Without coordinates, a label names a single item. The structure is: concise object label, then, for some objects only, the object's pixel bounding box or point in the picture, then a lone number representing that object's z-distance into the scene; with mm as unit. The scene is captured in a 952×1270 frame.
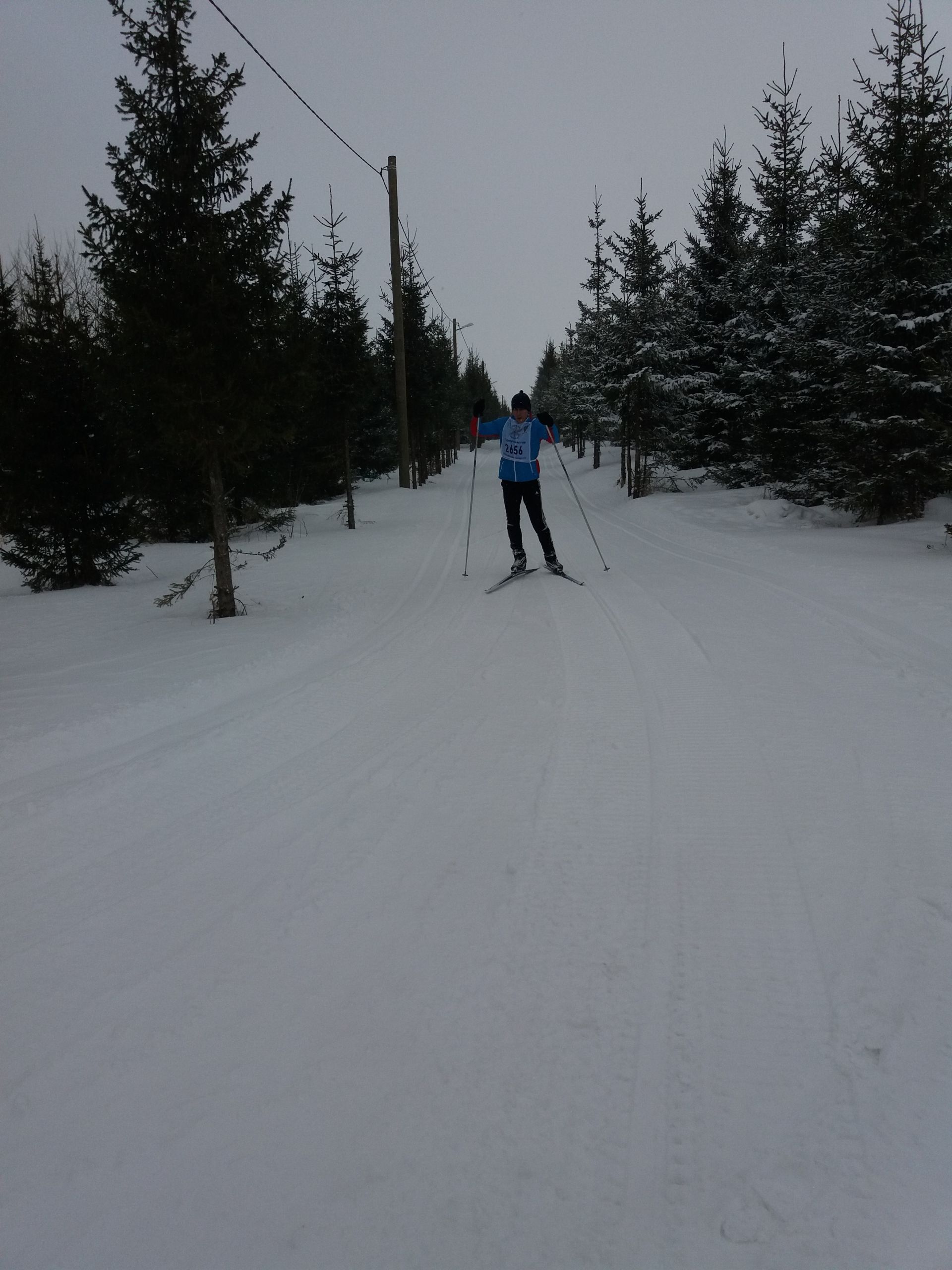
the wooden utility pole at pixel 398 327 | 20359
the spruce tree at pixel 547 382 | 58969
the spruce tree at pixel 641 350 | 17578
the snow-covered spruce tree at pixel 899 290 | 10117
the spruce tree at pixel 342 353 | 16266
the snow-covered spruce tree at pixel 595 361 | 20016
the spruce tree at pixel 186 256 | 6828
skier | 8625
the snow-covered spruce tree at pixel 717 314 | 17547
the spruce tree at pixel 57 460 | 11195
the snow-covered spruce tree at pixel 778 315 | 13688
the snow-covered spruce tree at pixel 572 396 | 32250
